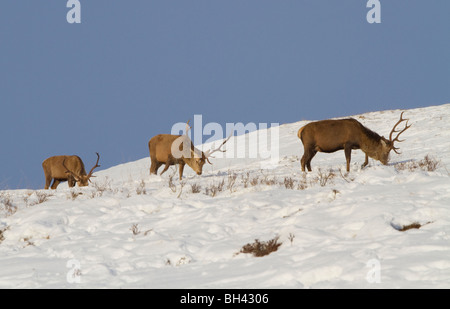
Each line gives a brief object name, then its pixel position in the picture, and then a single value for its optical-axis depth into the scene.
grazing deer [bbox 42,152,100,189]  36.69
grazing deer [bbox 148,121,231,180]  34.78
